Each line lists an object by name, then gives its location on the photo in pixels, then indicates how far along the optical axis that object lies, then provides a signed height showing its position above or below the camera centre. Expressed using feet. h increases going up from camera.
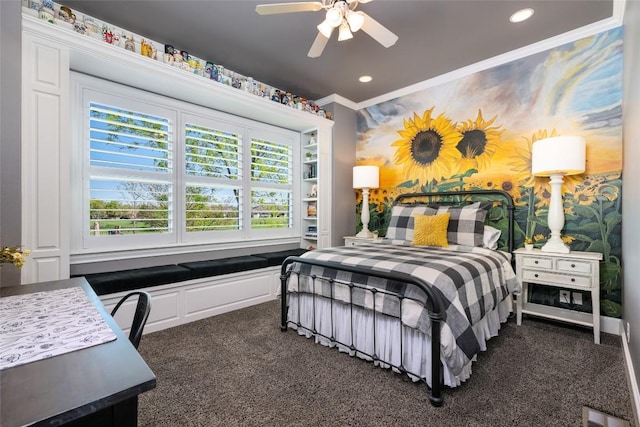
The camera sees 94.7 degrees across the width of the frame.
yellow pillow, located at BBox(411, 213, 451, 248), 9.98 -0.63
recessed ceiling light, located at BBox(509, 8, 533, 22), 8.38 +5.73
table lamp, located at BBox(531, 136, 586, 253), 8.46 +1.38
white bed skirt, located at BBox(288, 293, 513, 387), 6.24 -3.02
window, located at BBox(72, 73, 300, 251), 9.30 +1.55
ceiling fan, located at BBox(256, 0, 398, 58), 6.24 +4.23
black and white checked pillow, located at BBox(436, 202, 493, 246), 10.00 -0.40
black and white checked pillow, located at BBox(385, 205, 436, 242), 11.17 -0.29
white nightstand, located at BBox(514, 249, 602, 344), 8.02 -1.85
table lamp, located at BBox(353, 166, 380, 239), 13.76 +1.44
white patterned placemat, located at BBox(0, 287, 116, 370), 2.67 -1.25
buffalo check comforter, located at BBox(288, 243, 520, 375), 5.82 -1.70
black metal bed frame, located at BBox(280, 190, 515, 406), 5.61 -1.88
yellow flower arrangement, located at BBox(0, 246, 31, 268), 4.46 -0.65
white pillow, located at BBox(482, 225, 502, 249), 10.05 -0.85
